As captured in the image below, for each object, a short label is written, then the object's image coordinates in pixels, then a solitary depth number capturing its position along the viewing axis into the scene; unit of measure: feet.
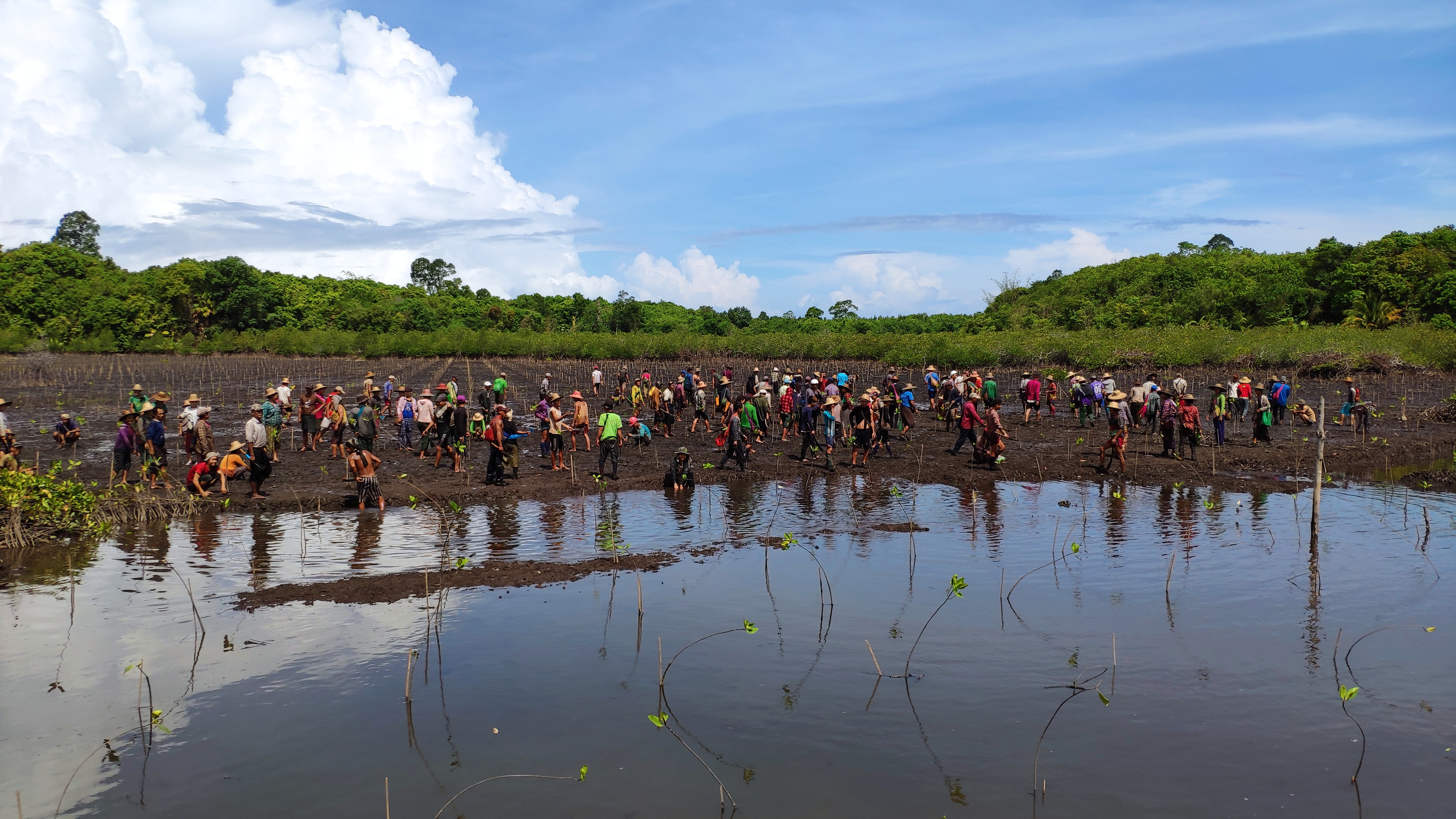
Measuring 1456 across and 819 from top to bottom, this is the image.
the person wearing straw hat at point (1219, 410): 74.64
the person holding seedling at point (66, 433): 71.51
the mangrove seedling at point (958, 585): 30.96
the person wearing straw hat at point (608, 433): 61.52
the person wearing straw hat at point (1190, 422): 68.33
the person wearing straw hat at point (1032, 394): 89.35
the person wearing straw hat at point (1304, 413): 81.59
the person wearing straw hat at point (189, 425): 60.18
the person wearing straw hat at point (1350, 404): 85.51
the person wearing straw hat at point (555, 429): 65.21
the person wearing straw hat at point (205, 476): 55.06
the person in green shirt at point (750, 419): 71.15
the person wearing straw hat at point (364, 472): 53.16
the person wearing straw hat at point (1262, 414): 75.05
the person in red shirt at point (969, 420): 69.10
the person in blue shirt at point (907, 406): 80.48
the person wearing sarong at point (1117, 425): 65.31
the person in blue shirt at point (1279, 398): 82.02
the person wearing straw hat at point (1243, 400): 83.51
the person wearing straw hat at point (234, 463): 57.82
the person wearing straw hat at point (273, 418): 64.75
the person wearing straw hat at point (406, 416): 73.46
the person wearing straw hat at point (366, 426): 63.41
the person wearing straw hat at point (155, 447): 55.77
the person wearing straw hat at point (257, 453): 56.18
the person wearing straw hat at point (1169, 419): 68.85
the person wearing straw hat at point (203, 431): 60.29
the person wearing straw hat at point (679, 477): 61.05
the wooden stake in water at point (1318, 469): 42.86
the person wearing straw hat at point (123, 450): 56.59
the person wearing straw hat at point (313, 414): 71.61
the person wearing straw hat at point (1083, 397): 86.12
